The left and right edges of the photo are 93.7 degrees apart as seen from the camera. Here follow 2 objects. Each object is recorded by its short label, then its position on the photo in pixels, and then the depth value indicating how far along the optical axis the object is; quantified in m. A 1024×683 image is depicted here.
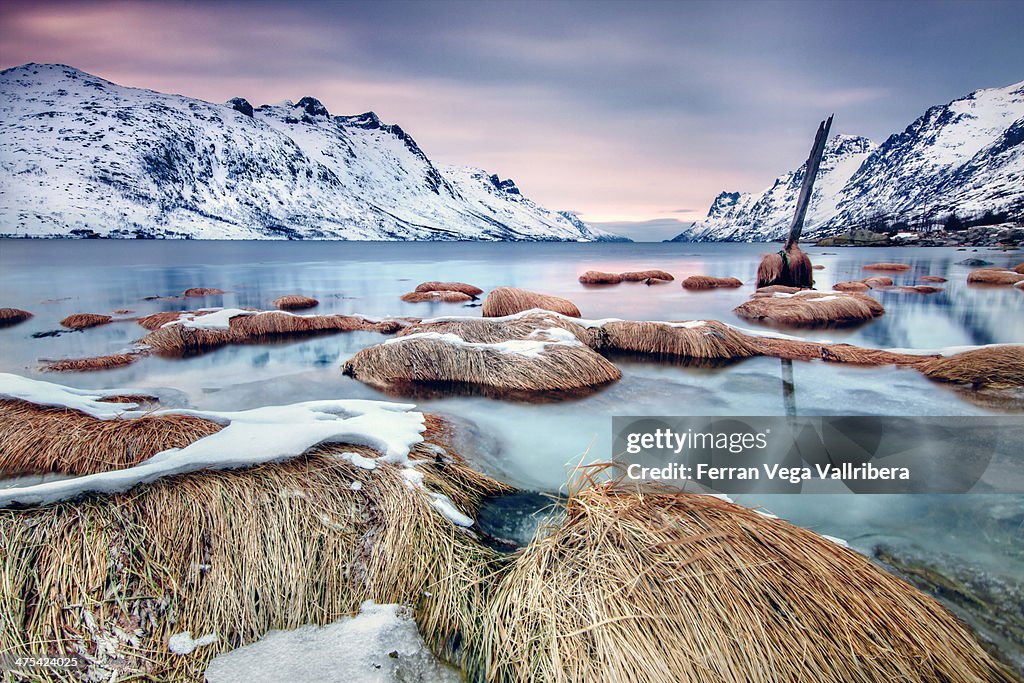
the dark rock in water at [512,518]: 3.70
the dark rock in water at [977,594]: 2.85
